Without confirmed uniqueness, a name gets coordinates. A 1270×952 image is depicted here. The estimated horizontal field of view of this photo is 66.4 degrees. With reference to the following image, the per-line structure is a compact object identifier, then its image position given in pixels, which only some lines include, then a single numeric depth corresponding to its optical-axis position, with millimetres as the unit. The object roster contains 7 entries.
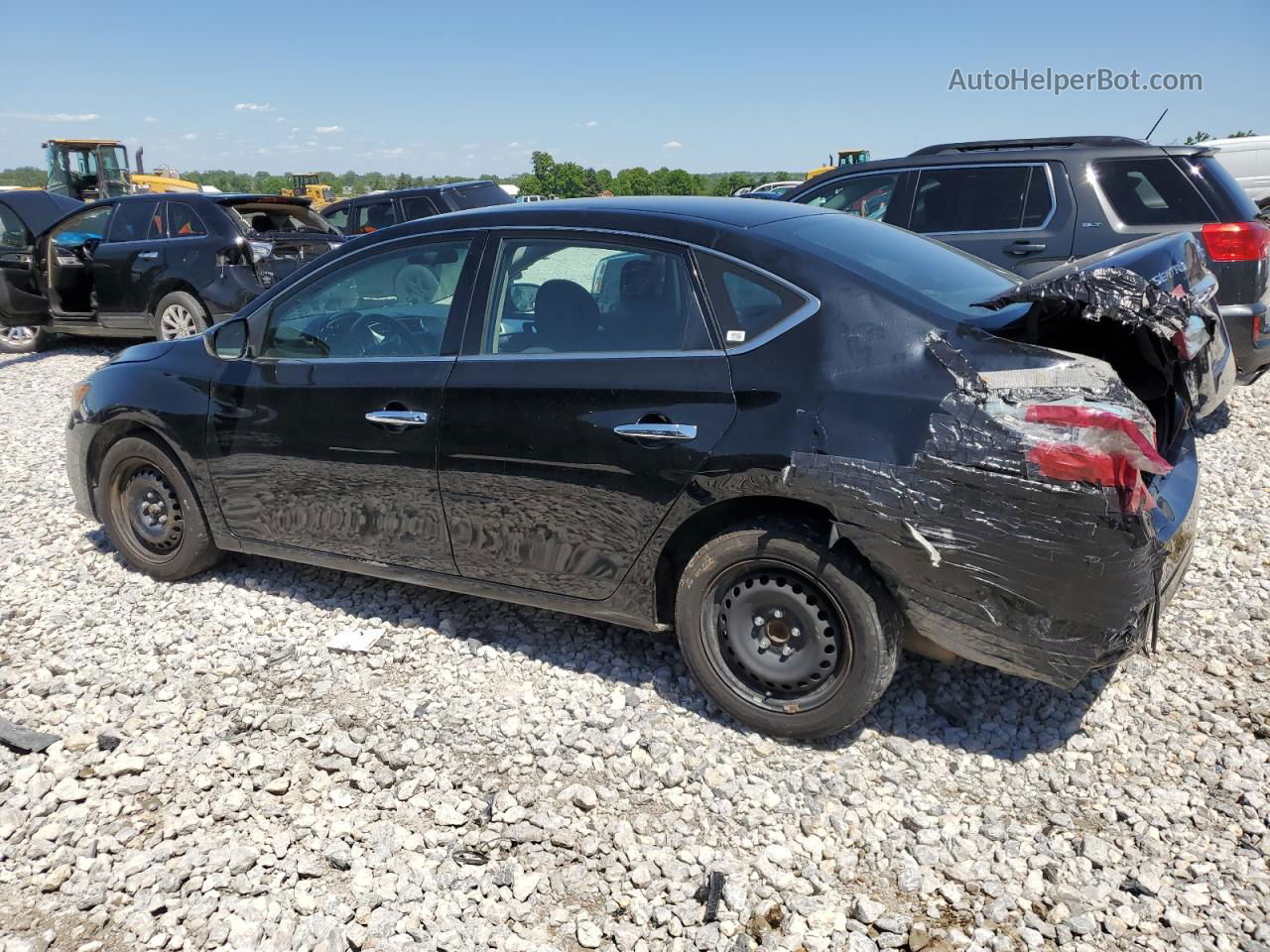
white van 15422
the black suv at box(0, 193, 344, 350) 10023
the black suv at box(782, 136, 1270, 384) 6227
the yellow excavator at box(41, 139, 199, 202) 30109
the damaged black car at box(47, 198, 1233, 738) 2814
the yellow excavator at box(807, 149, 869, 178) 40281
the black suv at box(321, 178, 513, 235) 12617
